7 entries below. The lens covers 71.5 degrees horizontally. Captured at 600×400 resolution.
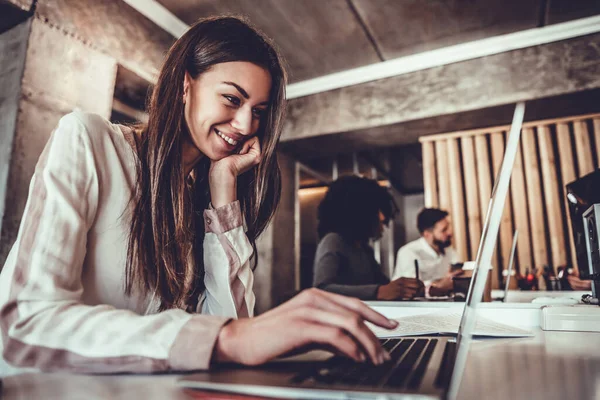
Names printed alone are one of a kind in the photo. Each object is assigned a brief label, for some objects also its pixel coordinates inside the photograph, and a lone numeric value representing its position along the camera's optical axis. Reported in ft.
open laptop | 1.17
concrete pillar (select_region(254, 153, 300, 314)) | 15.20
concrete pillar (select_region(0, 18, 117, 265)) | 7.95
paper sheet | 2.82
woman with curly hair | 8.05
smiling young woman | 1.70
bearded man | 12.40
